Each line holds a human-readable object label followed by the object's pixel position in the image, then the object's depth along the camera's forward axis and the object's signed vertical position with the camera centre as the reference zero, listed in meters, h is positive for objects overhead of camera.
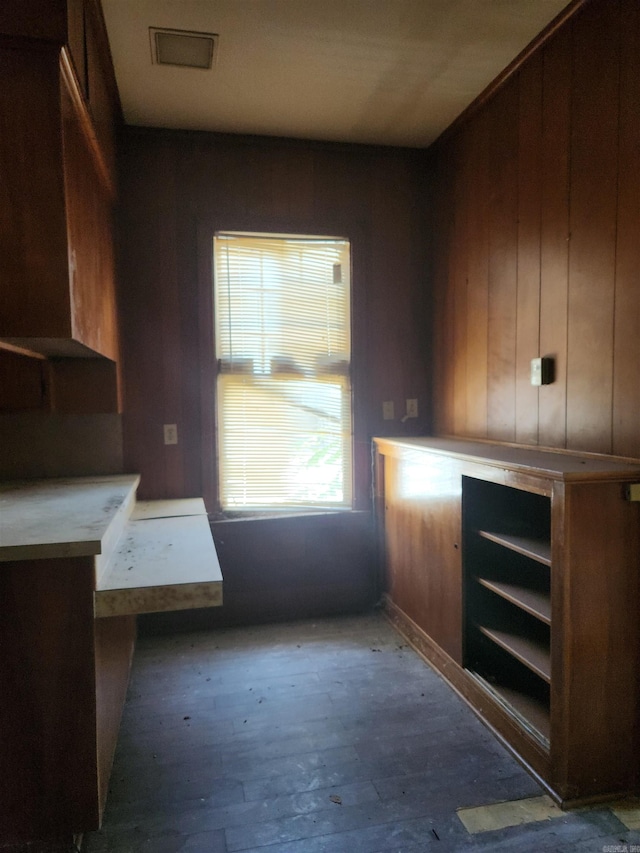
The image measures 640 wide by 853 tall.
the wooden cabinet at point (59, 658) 1.45 -0.68
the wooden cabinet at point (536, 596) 1.60 -0.68
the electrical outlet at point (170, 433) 2.91 -0.14
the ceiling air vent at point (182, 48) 2.15 +1.46
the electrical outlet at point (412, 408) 3.22 -0.03
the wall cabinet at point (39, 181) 1.55 +0.67
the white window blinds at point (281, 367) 2.97 +0.21
